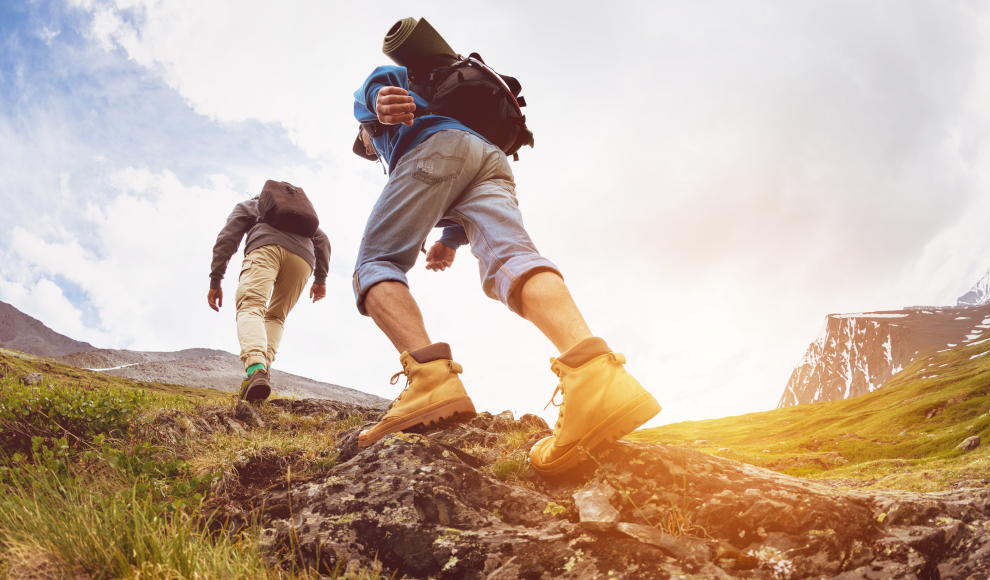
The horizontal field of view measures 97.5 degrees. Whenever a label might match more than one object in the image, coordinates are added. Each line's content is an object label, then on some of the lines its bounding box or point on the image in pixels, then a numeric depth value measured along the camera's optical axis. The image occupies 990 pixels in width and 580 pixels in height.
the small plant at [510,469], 2.43
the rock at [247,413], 4.76
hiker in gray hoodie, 5.32
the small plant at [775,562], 1.40
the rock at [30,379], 5.46
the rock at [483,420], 3.96
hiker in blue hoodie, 2.12
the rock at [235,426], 4.09
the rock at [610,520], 1.41
